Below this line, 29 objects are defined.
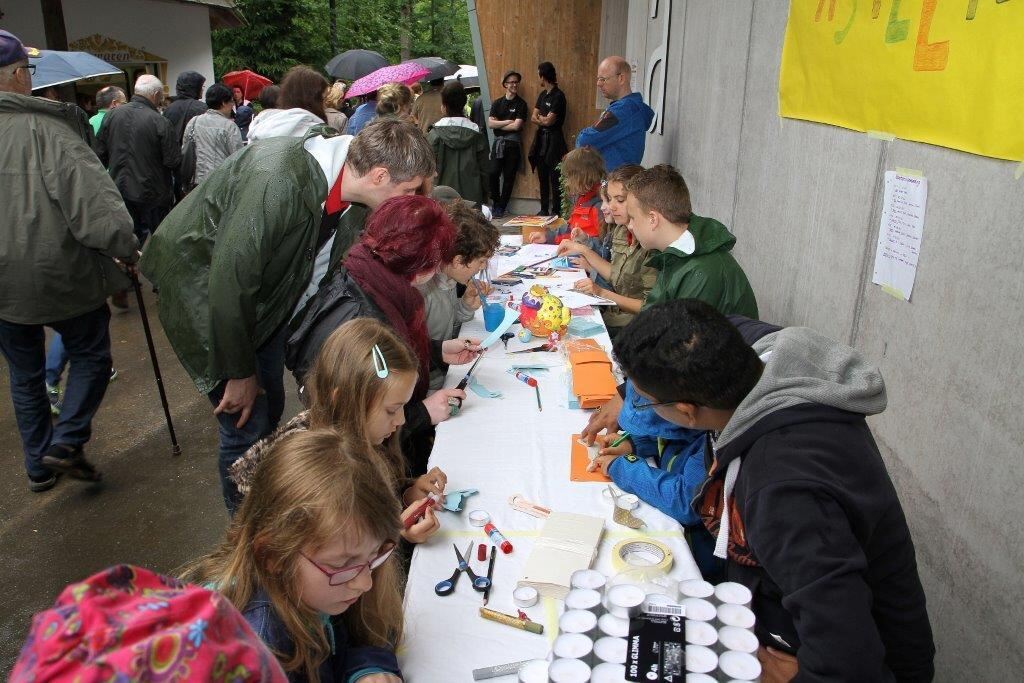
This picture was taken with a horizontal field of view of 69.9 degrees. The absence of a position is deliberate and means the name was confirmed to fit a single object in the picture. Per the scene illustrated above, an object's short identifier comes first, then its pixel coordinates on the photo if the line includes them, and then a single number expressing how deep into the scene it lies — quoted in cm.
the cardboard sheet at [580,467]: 211
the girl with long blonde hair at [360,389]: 189
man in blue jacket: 626
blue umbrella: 581
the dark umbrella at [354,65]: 904
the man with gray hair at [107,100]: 722
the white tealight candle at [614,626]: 120
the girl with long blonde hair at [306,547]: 124
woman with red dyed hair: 238
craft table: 150
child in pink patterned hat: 57
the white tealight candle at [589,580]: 134
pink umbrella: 680
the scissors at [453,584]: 165
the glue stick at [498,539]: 178
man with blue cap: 320
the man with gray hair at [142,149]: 637
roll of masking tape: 167
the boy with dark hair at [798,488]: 125
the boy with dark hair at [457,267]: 313
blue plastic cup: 348
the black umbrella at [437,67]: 843
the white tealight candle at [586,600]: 126
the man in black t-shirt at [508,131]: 945
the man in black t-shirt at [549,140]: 914
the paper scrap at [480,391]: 272
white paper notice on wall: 227
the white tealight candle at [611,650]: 115
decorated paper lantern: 321
